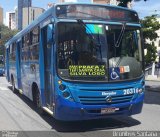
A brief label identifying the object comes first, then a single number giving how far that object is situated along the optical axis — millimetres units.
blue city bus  4671
